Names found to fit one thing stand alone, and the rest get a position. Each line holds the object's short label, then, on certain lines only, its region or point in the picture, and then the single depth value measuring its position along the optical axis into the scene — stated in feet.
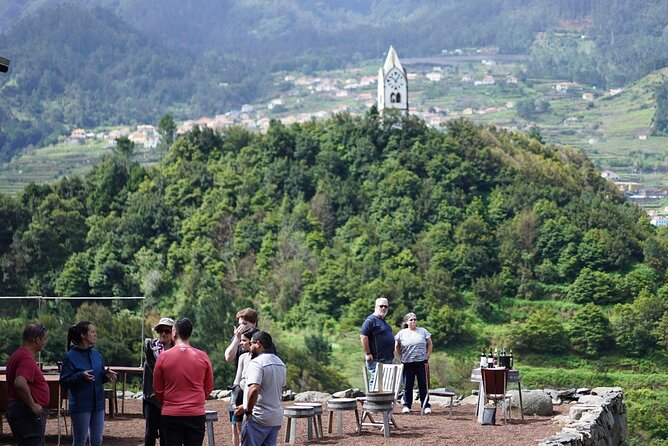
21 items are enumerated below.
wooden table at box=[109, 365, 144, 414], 60.64
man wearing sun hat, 43.01
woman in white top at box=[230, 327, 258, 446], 42.16
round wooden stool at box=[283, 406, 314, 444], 50.88
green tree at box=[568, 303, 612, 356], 230.68
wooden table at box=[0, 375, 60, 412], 47.64
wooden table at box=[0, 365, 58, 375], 57.45
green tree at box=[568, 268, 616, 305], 249.34
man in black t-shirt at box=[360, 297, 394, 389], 57.06
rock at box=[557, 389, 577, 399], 69.62
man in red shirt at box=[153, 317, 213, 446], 39.06
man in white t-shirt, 39.19
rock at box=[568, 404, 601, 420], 59.21
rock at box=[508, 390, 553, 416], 62.80
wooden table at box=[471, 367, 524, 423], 57.36
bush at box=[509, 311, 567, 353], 226.79
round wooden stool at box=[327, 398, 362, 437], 53.45
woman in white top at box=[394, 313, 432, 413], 59.21
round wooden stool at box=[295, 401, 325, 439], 51.49
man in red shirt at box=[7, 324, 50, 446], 40.24
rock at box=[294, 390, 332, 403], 68.28
